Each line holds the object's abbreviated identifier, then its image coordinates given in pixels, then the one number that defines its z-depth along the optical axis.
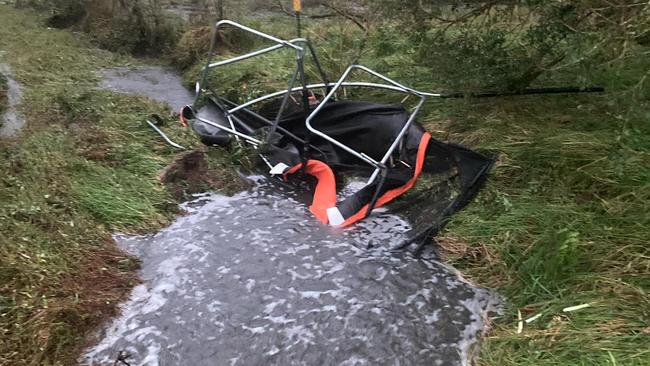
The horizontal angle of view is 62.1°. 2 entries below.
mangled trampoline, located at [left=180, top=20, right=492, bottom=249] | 4.95
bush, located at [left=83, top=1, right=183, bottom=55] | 12.11
